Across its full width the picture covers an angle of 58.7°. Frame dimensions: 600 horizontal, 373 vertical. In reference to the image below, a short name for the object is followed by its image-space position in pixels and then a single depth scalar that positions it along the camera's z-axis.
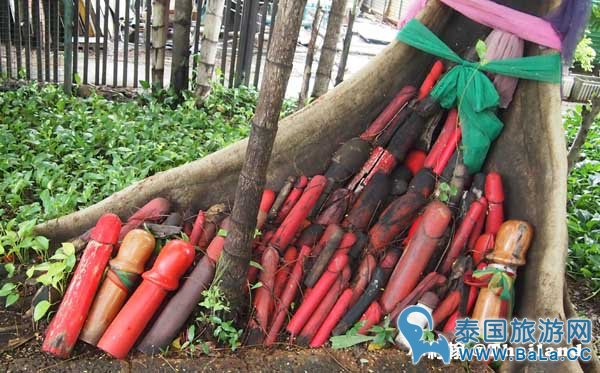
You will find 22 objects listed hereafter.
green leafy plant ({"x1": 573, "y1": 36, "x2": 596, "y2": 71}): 4.09
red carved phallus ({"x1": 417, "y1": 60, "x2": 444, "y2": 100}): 3.29
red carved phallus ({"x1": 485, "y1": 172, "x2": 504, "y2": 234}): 2.94
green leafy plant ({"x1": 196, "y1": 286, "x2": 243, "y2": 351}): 2.51
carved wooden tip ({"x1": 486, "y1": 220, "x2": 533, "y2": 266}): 2.71
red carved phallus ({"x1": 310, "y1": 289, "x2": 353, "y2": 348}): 2.64
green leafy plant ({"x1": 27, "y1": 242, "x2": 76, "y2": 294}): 2.54
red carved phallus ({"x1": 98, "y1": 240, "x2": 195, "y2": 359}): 2.40
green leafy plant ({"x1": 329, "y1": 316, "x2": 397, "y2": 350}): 2.57
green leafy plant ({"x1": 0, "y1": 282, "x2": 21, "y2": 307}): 2.57
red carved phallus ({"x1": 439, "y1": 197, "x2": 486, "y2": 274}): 2.84
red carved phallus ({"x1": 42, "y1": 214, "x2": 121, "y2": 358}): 2.37
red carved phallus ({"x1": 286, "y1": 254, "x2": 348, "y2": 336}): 2.68
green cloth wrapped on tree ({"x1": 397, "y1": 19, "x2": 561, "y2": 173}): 3.04
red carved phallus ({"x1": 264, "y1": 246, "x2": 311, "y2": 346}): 2.65
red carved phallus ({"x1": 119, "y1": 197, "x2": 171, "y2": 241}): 2.96
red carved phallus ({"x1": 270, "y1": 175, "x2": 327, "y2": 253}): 2.88
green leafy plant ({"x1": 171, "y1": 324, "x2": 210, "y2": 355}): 2.48
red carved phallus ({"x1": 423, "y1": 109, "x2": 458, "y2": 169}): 3.20
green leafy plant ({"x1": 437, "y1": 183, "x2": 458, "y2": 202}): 3.00
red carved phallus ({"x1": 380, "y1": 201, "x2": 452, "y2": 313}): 2.73
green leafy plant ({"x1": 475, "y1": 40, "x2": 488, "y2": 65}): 3.07
